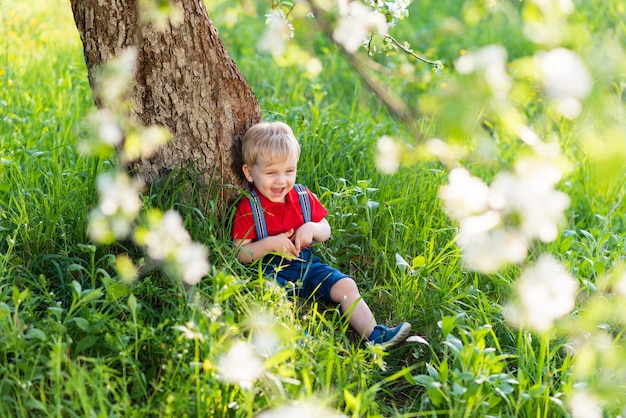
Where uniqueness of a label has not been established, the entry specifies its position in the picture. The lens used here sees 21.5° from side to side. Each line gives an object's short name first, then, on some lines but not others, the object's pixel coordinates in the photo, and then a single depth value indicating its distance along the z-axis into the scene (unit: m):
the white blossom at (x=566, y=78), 2.67
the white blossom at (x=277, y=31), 3.97
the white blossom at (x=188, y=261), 3.55
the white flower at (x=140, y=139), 3.57
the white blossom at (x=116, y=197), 3.52
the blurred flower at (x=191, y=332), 3.64
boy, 4.16
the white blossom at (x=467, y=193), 3.34
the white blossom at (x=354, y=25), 3.53
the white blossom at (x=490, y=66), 2.84
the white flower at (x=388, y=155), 3.55
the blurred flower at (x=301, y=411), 3.44
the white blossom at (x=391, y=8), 4.12
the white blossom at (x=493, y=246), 3.25
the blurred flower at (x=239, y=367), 3.56
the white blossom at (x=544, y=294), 3.36
